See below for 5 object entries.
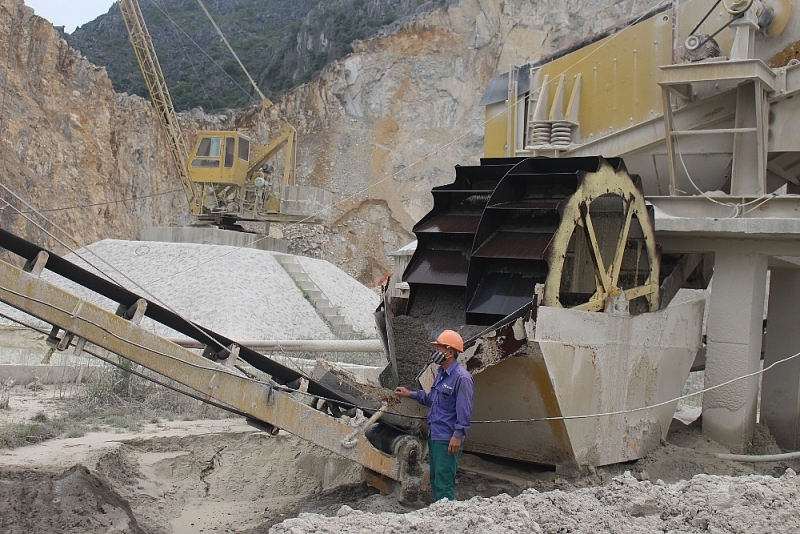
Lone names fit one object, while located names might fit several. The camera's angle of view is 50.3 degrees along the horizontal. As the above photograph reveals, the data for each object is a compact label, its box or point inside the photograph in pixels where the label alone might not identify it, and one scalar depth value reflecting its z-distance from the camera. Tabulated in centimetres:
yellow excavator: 2102
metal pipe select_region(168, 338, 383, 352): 1060
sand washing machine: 627
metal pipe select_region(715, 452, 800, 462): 738
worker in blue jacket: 554
